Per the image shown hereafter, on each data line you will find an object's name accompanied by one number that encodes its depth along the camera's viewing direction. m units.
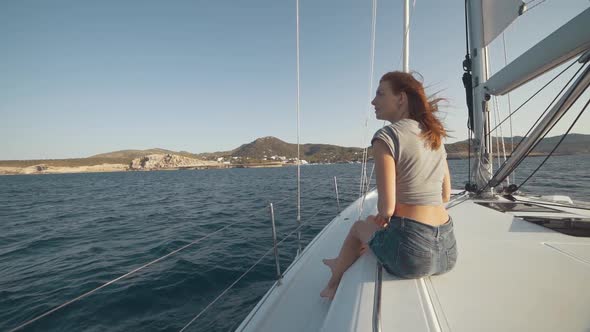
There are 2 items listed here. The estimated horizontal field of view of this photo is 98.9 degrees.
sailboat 1.18
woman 1.43
